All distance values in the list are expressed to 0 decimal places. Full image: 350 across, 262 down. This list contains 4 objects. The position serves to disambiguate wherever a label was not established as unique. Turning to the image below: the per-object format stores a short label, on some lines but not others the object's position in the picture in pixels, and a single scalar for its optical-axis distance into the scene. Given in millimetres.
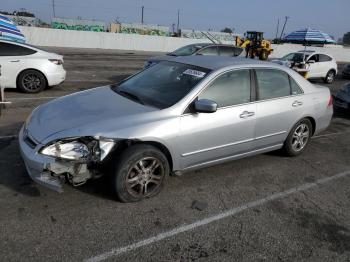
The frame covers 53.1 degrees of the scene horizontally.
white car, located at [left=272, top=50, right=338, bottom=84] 16297
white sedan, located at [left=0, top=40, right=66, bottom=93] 9055
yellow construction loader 21922
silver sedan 3727
